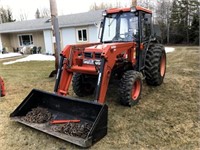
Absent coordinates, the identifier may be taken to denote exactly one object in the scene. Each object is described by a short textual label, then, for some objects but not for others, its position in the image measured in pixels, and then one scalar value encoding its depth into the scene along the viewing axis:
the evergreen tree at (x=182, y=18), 19.01
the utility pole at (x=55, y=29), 5.73
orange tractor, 2.79
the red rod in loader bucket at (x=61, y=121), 2.81
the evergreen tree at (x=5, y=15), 32.93
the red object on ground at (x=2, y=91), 4.45
